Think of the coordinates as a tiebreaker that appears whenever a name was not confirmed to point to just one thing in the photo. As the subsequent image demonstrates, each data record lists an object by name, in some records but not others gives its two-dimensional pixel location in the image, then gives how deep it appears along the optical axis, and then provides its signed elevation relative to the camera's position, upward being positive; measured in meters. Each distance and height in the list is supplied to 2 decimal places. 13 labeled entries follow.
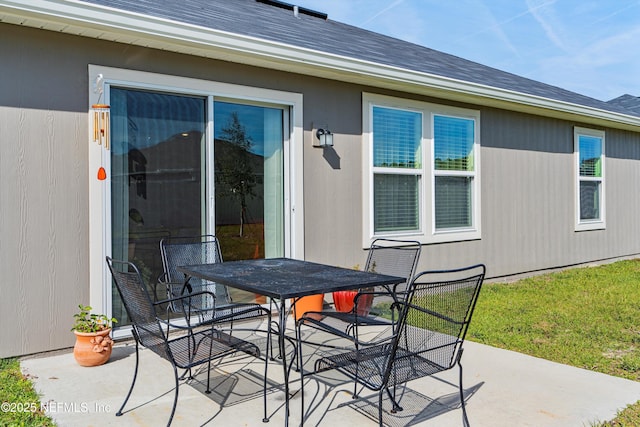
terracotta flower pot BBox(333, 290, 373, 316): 4.80 -0.83
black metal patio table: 2.59 -0.38
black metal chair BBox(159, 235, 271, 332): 4.04 -0.39
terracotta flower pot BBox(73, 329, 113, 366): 3.57 -0.93
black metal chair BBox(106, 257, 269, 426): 2.56 -0.69
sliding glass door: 4.20 +0.35
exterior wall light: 5.28 +0.78
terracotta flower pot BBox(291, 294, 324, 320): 4.76 -0.85
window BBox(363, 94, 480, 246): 5.90 +0.53
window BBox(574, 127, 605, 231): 8.74 +0.59
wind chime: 3.87 +0.70
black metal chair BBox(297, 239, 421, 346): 3.53 -0.46
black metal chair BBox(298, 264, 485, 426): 2.38 -0.64
